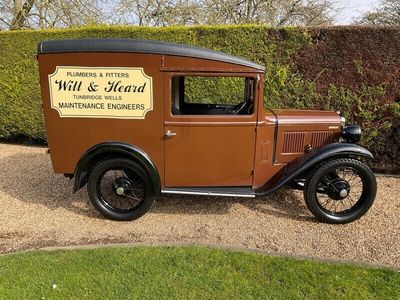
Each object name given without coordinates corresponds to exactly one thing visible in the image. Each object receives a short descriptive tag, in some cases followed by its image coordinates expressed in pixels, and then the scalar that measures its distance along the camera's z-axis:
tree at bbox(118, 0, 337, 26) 12.70
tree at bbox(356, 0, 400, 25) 15.83
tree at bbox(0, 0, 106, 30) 11.78
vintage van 3.68
